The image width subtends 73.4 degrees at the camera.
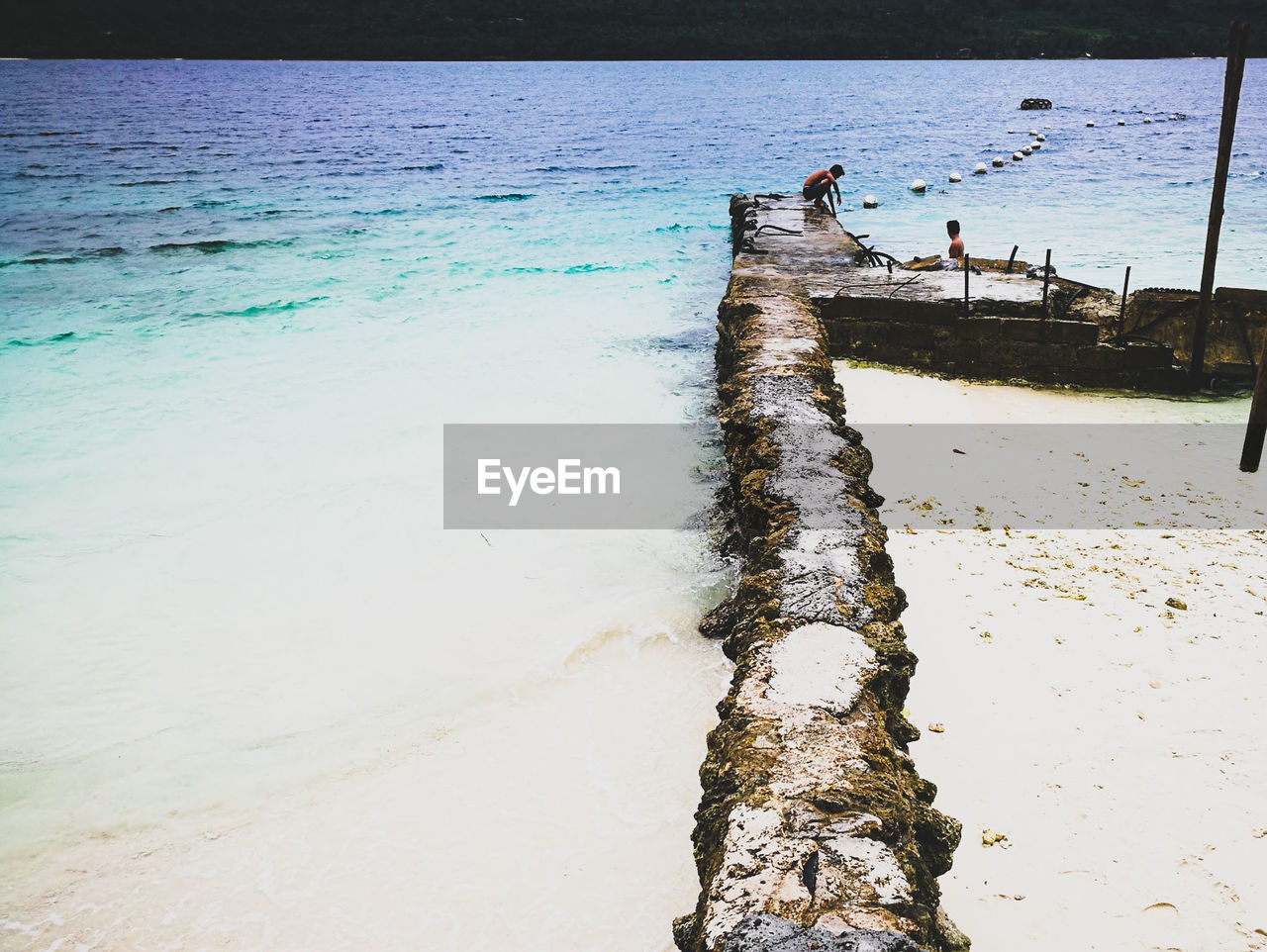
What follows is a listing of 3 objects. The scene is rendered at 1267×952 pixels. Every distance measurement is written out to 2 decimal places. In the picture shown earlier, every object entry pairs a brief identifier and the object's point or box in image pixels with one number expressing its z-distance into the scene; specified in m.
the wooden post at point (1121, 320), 9.55
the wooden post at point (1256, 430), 6.34
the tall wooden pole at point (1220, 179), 8.30
